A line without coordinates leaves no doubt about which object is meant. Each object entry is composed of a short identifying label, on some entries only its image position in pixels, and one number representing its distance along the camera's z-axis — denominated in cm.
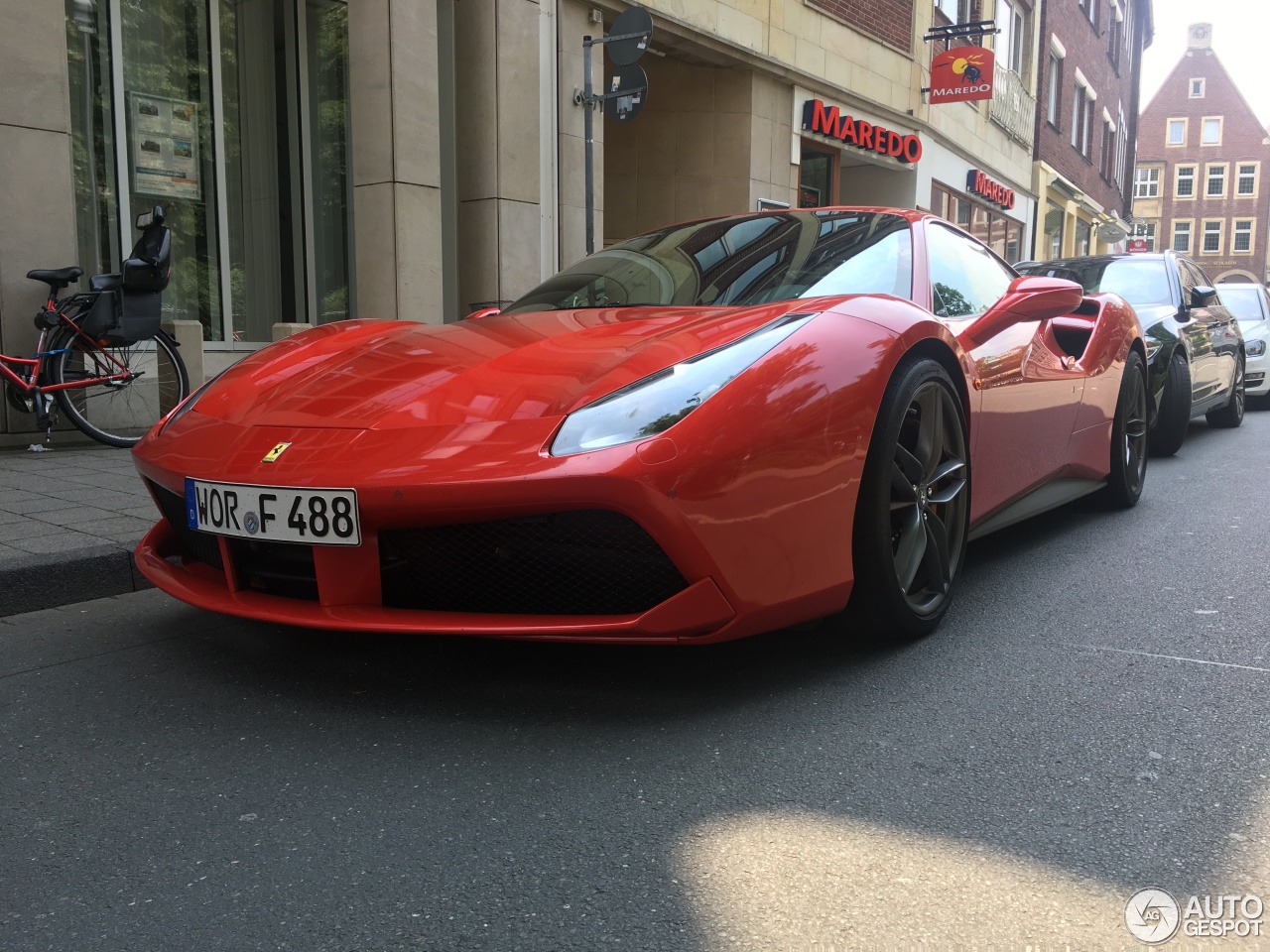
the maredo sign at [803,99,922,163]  1276
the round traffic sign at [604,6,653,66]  698
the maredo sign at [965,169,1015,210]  1831
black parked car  648
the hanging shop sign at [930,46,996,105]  1499
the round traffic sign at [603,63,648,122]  708
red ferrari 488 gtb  220
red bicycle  569
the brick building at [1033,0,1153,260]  2422
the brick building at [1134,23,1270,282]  6681
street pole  703
